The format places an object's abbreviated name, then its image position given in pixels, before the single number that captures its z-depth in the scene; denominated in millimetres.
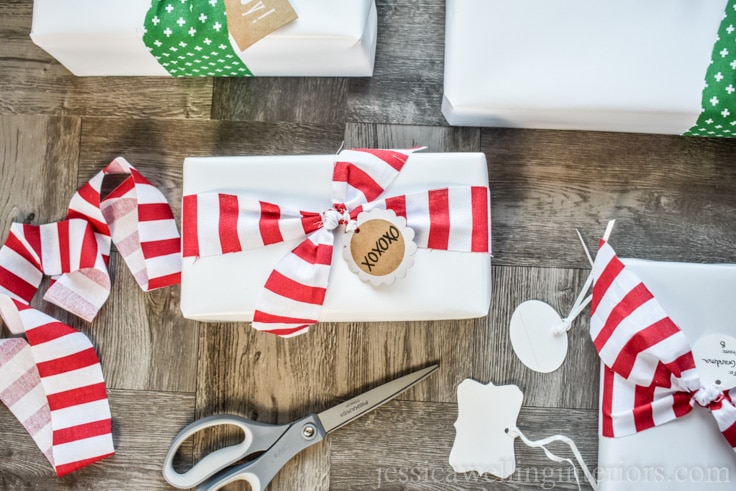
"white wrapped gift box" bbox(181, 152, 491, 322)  816
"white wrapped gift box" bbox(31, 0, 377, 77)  844
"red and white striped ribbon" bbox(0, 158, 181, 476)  930
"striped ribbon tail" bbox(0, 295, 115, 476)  925
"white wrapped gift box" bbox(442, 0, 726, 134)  847
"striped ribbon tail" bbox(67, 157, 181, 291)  934
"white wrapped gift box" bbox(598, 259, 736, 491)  844
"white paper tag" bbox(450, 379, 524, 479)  915
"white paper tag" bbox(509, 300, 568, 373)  932
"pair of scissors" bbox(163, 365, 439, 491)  863
